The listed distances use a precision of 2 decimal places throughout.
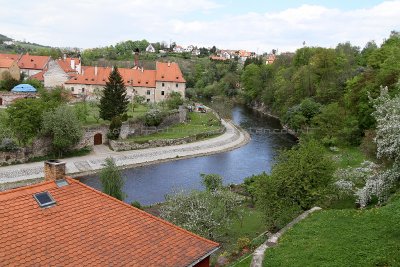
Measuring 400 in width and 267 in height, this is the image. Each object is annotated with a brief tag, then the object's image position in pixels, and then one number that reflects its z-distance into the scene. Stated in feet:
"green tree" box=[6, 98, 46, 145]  106.52
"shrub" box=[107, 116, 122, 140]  132.67
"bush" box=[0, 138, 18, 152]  102.99
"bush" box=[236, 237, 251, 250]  54.44
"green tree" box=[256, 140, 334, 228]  58.18
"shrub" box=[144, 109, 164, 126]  143.64
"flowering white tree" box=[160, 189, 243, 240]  57.52
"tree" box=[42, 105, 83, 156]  110.22
